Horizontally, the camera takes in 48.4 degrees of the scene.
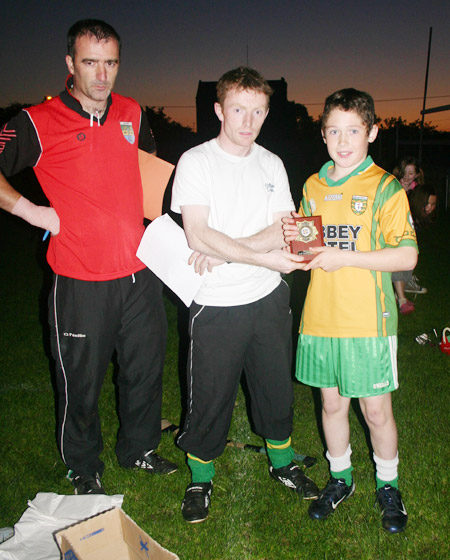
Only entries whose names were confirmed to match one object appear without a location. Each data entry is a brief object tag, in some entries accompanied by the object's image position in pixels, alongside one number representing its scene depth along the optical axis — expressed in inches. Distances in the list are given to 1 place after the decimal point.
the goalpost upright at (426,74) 1064.3
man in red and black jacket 106.4
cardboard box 91.7
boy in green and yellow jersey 94.4
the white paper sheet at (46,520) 100.4
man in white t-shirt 97.9
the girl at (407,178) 257.3
